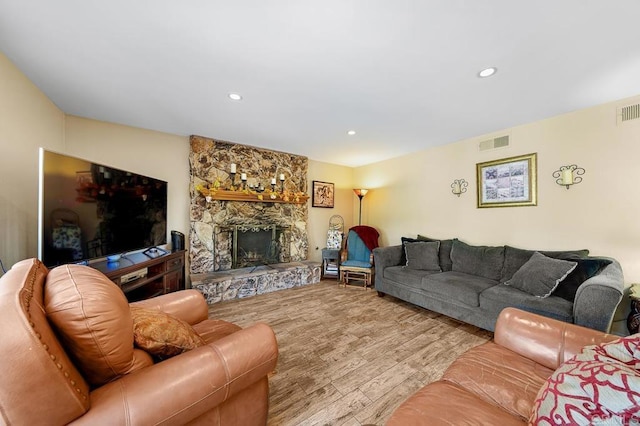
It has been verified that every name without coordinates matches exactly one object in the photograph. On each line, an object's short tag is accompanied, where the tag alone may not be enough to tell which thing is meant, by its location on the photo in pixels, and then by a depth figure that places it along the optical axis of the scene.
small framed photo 4.73
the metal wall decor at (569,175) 2.48
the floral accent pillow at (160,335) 1.00
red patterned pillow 0.63
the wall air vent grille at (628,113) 2.17
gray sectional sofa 1.74
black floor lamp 4.70
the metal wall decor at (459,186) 3.42
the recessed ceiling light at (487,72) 1.83
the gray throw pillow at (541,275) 2.13
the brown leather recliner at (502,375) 0.90
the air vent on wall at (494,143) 3.01
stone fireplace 3.44
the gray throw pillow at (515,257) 2.50
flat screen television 1.53
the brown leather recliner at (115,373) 0.61
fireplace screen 3.75
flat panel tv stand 2.10
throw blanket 4.28
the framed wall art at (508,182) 2.81
